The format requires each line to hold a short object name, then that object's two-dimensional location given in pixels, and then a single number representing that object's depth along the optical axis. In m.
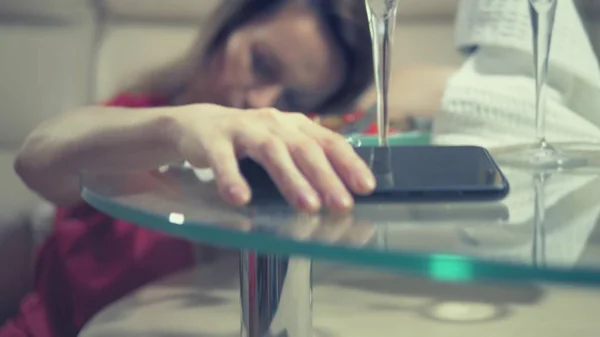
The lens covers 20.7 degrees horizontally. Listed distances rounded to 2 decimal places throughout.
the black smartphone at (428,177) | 0.87
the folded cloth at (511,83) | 1.11
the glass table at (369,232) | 0.76
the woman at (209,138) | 0.86
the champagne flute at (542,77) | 1.00
